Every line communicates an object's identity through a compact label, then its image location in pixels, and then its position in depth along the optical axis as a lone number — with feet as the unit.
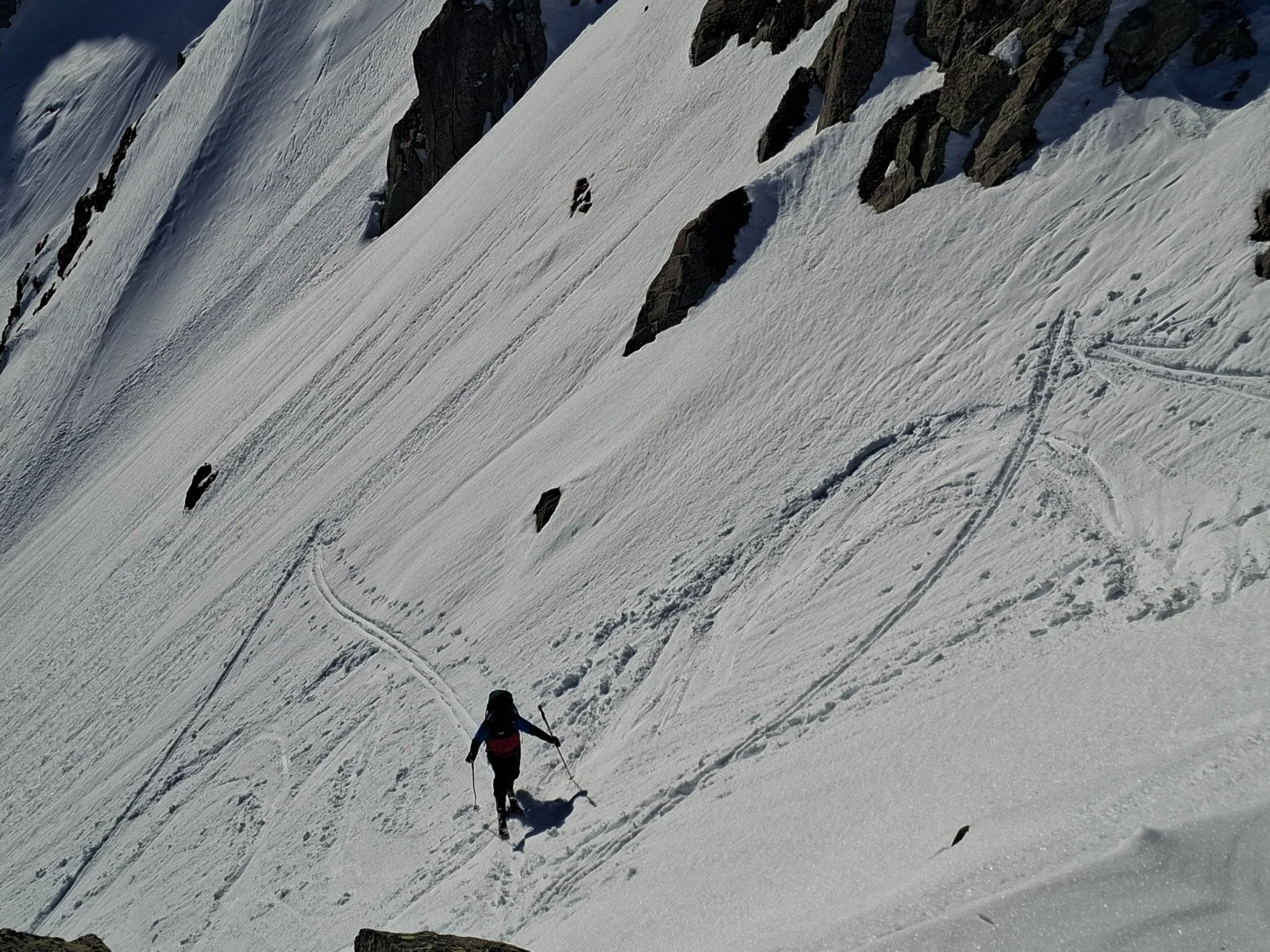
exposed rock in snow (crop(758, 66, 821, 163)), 66.39
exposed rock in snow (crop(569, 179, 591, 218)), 81.25
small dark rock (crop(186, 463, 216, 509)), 86.89
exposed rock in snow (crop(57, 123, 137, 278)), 170.40
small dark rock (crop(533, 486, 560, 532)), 51.26
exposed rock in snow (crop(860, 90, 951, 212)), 54.13
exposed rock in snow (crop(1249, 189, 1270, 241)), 38.83
